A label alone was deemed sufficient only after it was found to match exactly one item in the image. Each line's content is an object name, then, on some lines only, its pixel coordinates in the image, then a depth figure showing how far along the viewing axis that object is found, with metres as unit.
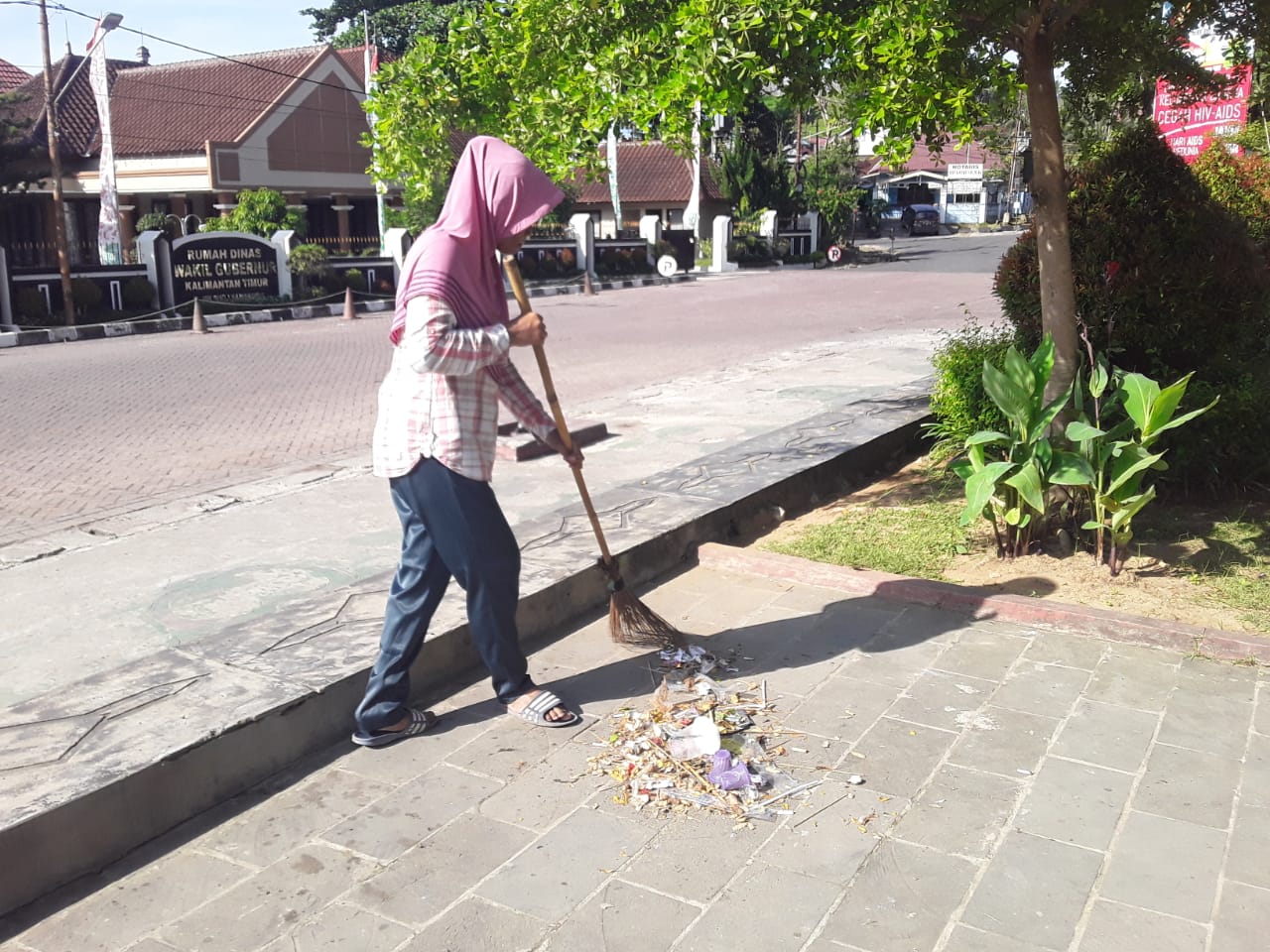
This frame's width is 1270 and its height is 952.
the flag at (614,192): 38.12
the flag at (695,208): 38.44
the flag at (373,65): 27.65
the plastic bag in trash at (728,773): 3.40
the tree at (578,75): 4.93
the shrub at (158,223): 25.75
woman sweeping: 3.43
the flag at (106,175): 22.61
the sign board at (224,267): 21.36
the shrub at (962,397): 6.77
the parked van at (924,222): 57.34
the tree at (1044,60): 4.84
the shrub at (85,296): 19.47
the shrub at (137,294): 20.39
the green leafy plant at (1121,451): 4.87
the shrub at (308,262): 23.39
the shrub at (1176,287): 6.17
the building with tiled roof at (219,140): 30.84
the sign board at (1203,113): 7.42
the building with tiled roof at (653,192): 44.91
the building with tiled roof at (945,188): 66.44
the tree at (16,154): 24.94
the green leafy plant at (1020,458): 4.90
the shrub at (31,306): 18.58
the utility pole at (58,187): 18.75
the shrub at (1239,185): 7.30
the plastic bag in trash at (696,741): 3.59
